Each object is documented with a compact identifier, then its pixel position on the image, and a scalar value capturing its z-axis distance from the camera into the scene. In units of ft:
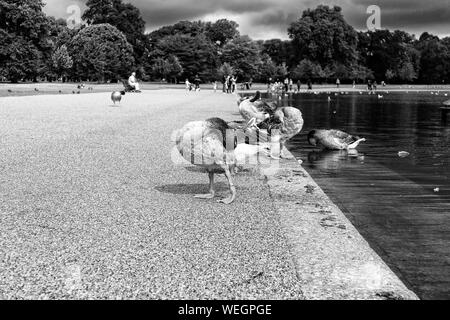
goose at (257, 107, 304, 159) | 45.19
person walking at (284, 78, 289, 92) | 258.16
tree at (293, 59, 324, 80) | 364.99
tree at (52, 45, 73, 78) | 310.24
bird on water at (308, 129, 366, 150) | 49.32
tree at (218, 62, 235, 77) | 351.05
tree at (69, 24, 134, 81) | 316.40
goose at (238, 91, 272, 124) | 54.08
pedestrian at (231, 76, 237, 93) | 212.23
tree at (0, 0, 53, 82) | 270.87
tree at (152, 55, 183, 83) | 342.54
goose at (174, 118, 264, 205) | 23.72
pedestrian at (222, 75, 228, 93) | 219.08
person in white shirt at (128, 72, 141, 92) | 184.83
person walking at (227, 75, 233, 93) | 225.27
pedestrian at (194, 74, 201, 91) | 236.63
